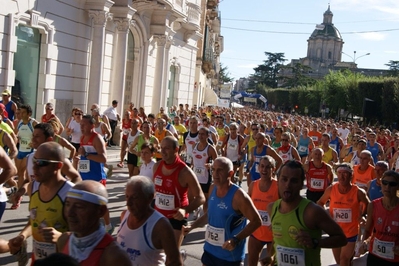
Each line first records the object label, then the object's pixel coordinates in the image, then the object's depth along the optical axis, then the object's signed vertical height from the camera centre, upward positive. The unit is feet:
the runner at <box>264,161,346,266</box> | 14.29 -2.90
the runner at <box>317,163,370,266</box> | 23.03 -3.66
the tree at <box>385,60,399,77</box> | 348.59 +31.42
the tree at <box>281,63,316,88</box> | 410.13 +23.65
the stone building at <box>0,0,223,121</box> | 52.65 +4.39
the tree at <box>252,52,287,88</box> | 443.32 +29.09
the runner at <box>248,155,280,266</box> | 21.16 -3.57
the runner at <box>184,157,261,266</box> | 17.04 -3.43
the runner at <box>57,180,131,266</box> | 10.17 -2.50
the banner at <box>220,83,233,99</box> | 202.51 +4.06
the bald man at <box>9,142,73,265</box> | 13.83 -2.75
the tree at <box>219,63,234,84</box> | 458.33 +21.06
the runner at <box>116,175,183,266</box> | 12.42 -2.97
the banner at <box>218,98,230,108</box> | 178.05 -0.23
